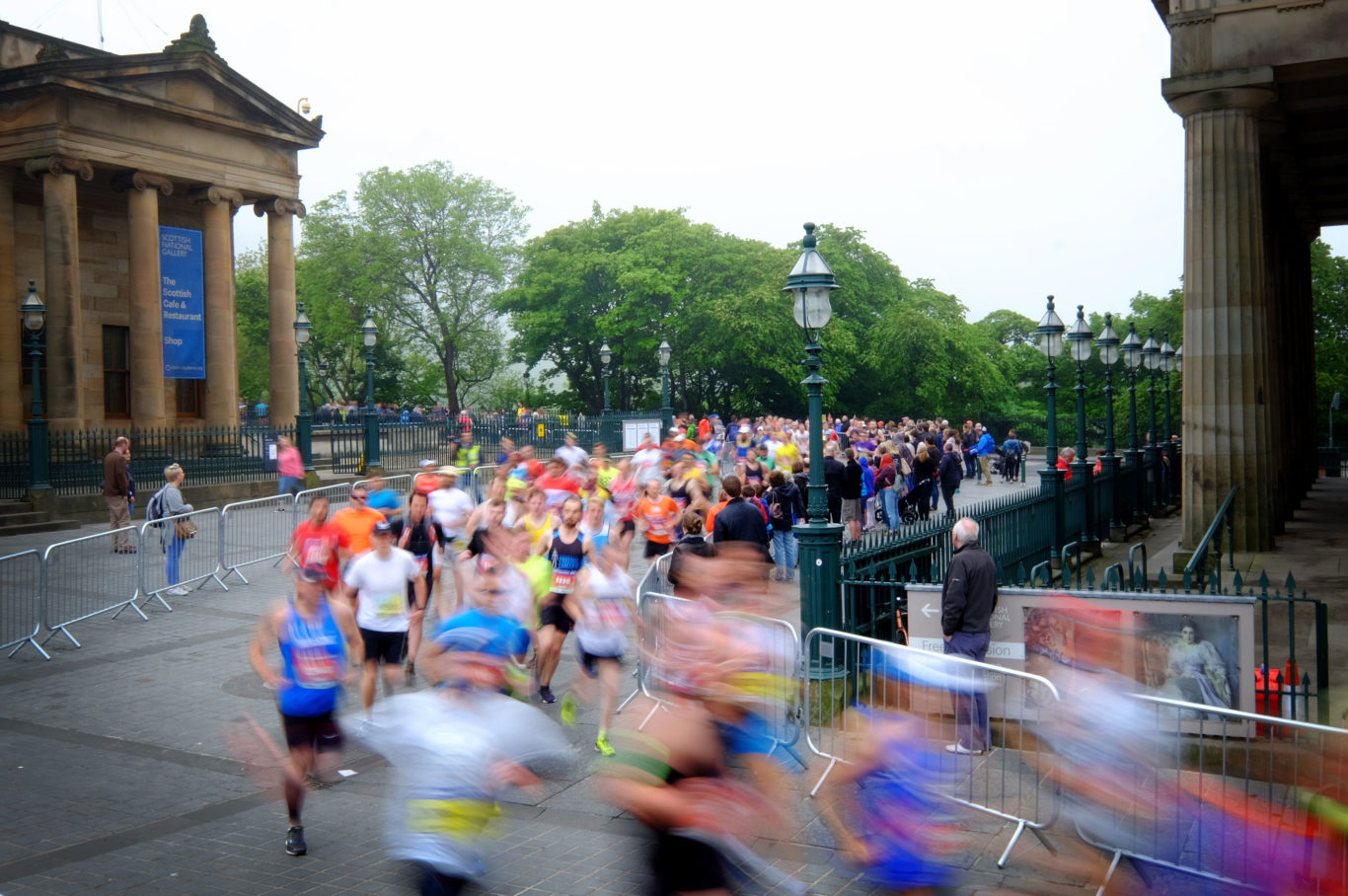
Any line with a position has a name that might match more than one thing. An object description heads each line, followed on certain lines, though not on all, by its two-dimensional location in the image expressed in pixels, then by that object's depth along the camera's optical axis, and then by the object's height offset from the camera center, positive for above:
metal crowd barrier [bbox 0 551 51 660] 12.89 -2.01
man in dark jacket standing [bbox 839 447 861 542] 20.42 -1.40
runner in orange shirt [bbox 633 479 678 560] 14.70 -1.40
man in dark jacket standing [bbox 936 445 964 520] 23.86 -1.47
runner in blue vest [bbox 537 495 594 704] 10.25 -1.57
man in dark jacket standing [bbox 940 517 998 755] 8.66 -1.51
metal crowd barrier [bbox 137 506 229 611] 15.81 -2.03
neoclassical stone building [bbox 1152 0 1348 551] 16.61 +2.80
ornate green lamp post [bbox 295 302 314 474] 31.92 -0.49
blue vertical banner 32.31 +3.49
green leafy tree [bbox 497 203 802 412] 60.16 +5.90
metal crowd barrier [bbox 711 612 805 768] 8.39 -2.14
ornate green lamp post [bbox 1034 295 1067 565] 19.08 -0.71
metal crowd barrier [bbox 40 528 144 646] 13.48 -2.04
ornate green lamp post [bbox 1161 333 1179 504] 33.34 +1.23
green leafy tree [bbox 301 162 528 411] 63.91 +9.56
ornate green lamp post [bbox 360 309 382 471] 32.31 +0.08
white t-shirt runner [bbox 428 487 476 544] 13.91 -1.20
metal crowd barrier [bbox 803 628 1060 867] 6.66 -2.42
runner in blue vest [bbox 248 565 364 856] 6.99 -1.63
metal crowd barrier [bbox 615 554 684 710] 10.48 -1.77
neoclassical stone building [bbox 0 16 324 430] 28.86 +6.00
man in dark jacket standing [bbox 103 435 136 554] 20.41 -1.18
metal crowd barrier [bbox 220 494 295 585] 17.81 -1.86
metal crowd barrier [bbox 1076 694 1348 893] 5.39 -2.18
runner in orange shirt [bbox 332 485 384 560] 11.17 -1.09
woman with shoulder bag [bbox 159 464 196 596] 15.99 -1.51
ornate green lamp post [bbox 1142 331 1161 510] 30.17 -0.02
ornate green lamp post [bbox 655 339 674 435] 46.22 +0.95
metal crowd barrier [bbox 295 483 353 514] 25.06 -1.90
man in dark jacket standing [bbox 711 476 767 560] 13.36 -1.33
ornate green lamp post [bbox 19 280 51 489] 25.34 +0.29
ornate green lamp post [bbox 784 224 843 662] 10.59 -0.89
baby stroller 22.41 -1.94
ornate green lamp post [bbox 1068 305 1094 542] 21.69 -0.26
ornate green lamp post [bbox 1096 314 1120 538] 24.64 +0.01
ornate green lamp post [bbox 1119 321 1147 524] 27.41 -0.76
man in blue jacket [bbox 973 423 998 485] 36.92 -1.53
